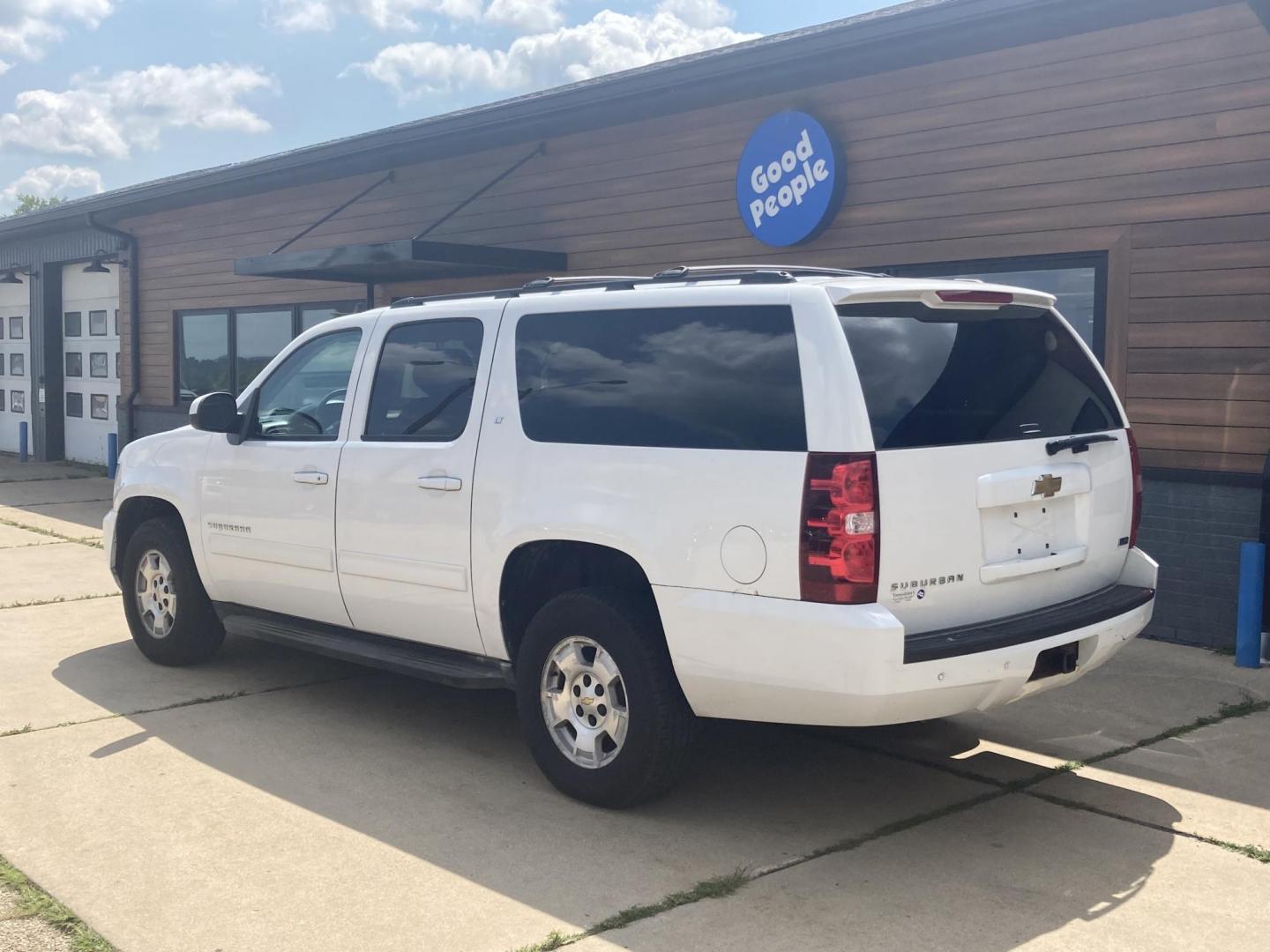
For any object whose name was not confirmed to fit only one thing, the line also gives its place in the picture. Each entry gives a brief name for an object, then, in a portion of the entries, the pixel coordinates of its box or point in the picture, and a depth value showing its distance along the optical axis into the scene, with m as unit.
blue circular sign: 9.52
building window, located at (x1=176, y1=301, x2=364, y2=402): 15.38
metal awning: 11.18
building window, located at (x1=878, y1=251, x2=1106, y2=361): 8.12
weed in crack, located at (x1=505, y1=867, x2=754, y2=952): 3.64
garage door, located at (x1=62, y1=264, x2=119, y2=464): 19.53
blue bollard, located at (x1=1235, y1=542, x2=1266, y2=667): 6.96
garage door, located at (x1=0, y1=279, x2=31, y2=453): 21.73
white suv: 4.08
